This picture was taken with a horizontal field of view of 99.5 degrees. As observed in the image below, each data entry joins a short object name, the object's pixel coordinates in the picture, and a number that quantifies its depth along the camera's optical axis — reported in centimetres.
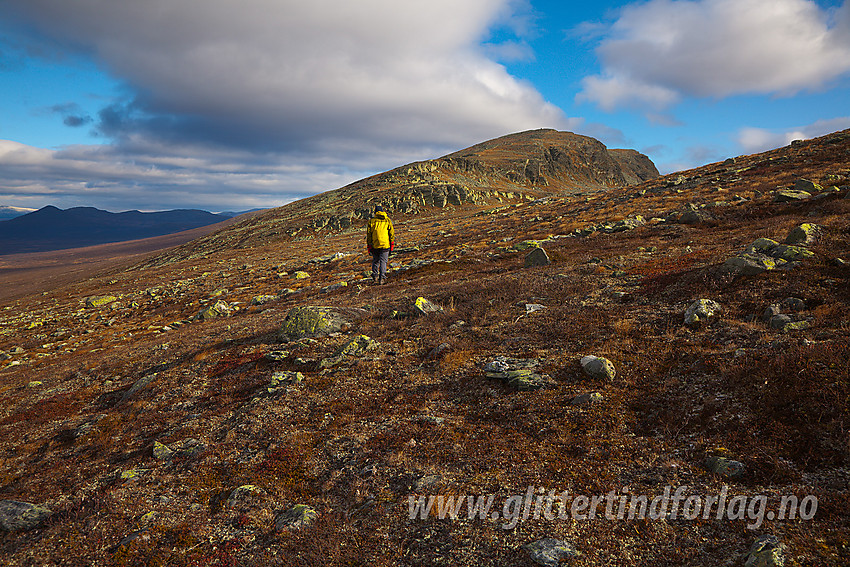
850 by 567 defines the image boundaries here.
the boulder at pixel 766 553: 376
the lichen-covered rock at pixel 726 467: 529
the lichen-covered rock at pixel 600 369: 837
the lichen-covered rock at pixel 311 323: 1536
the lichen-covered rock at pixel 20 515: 715
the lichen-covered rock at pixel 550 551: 455
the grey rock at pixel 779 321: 852
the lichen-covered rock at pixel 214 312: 2639
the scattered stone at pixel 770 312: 909
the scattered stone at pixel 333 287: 2749
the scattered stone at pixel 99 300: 4442
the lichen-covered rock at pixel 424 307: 1540
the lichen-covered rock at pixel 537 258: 2100
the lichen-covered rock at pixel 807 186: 2414
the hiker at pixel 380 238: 1991
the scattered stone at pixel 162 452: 890
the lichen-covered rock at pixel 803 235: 1273
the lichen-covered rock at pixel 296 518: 616
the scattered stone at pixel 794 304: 912
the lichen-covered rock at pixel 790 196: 2245
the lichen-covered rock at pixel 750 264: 1128
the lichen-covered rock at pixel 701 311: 981
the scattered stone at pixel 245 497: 690
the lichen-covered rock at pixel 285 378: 1152
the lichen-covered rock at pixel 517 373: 874
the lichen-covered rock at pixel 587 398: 770
